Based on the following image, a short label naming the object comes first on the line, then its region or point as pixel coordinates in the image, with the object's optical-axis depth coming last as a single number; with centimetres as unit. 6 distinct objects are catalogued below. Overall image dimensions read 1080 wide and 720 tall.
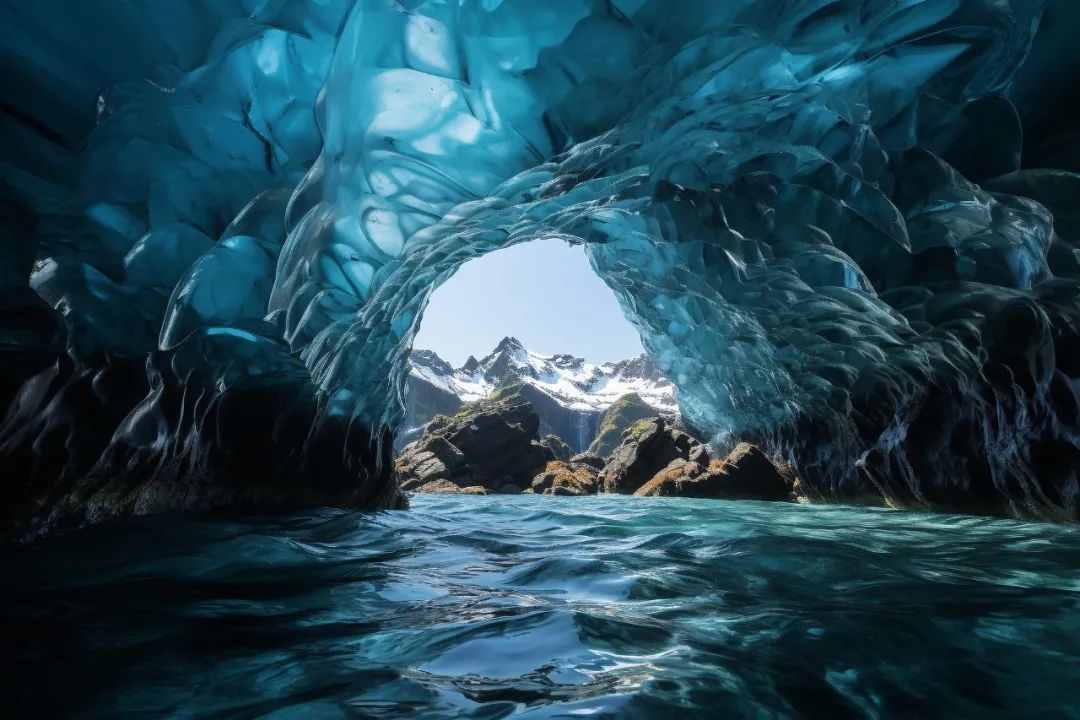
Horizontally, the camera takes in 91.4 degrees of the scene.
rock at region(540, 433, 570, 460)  3645
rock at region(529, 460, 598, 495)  1838
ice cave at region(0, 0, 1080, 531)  264
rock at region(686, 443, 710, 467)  1592
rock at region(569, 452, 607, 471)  2894
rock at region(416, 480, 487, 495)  1966
